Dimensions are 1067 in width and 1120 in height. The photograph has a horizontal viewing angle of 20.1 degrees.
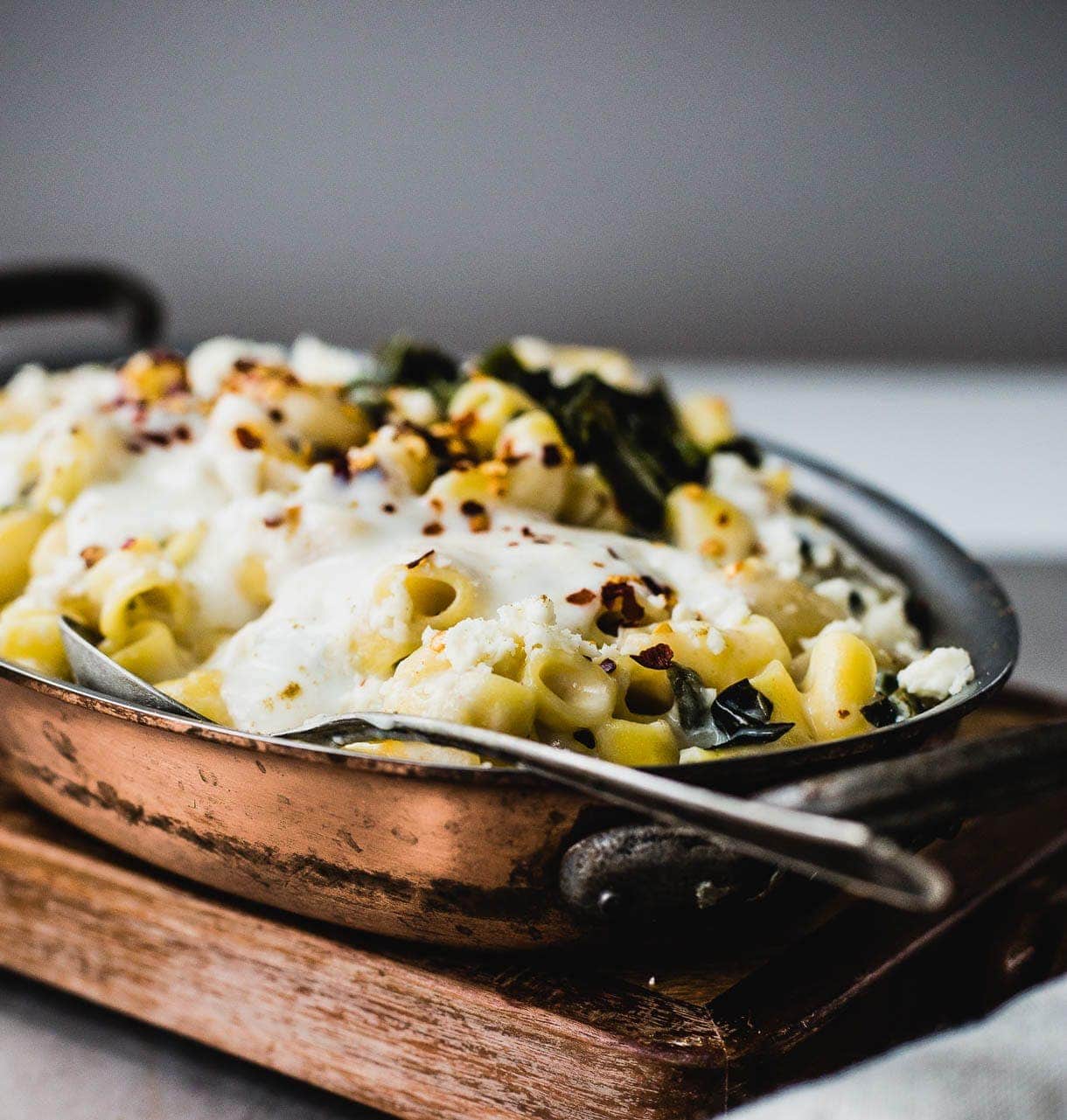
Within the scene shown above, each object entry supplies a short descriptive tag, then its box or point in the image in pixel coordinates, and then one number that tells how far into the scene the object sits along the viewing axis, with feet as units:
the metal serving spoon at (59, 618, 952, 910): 1.50
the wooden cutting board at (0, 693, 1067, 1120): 1.71
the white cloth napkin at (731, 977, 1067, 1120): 1.61
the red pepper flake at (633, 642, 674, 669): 1.80
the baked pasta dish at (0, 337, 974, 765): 1.78
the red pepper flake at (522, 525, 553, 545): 1.92
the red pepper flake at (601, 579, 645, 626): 1.85
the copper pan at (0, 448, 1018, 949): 1.66
